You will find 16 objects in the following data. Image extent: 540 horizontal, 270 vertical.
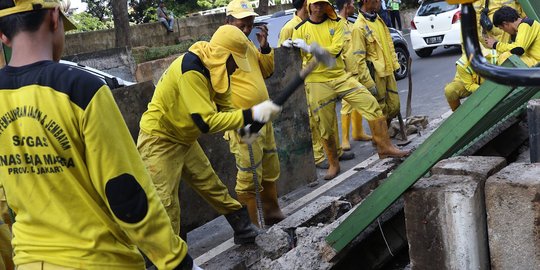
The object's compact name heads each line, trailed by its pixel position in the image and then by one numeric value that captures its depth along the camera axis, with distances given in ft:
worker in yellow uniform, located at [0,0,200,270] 6.47
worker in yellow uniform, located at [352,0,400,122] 23.34
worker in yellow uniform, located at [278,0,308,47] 22.33
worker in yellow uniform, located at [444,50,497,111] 21.45
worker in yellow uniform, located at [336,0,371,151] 23.52
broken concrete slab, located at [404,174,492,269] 9.46
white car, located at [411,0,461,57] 48.92
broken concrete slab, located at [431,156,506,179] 9.90
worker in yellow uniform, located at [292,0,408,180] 21.20
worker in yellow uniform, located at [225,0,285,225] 15.40
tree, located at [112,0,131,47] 58.90
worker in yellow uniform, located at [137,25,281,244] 12.56
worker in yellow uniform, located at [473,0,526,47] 22.25
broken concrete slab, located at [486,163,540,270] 8.89
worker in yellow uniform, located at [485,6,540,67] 17.89
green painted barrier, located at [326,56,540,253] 9.00
